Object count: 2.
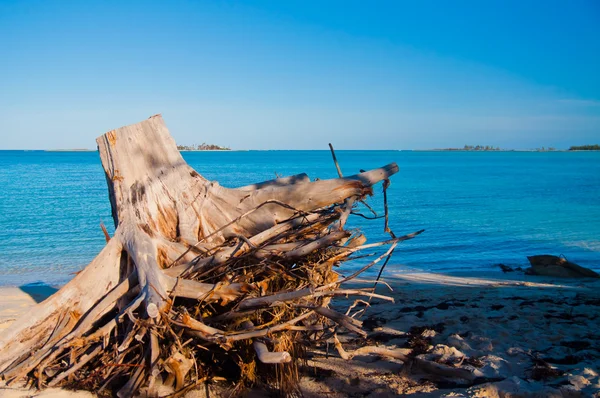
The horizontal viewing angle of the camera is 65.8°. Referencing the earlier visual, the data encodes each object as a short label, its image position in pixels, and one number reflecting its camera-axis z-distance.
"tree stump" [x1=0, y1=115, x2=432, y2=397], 3.99
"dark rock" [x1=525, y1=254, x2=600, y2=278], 10.09
